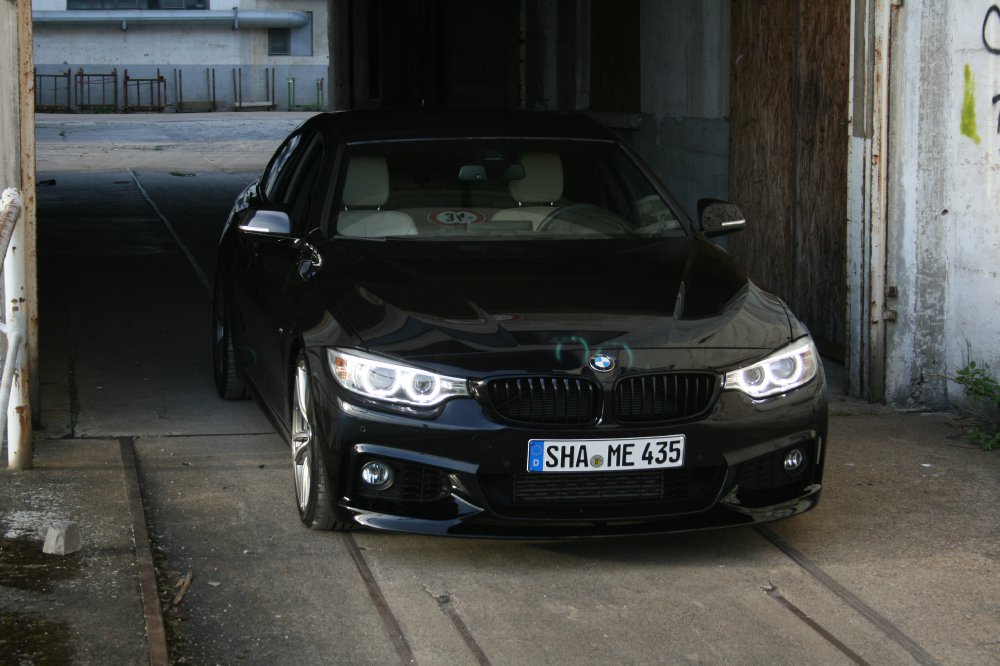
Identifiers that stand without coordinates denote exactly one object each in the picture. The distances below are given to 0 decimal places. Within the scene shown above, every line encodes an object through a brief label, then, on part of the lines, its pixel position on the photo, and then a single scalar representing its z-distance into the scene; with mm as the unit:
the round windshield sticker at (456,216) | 9477
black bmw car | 7295
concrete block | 7762
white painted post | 8648
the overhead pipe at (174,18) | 78420
